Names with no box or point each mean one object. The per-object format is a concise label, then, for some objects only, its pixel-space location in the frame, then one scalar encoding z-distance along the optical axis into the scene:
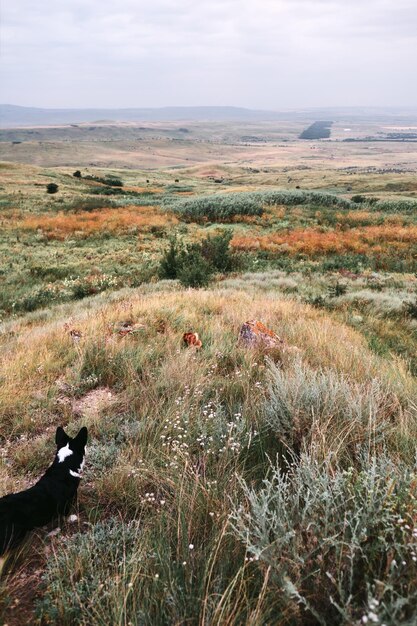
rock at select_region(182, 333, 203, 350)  5.17
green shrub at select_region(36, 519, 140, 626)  1.70
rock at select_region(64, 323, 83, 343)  5.34
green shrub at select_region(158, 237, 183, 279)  12.96
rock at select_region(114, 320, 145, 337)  5.76
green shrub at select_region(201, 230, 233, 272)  14.32
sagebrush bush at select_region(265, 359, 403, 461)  2.80
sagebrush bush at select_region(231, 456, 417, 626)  1.48
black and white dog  2.10
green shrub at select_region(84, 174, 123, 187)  54.97
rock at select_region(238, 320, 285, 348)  5.17
